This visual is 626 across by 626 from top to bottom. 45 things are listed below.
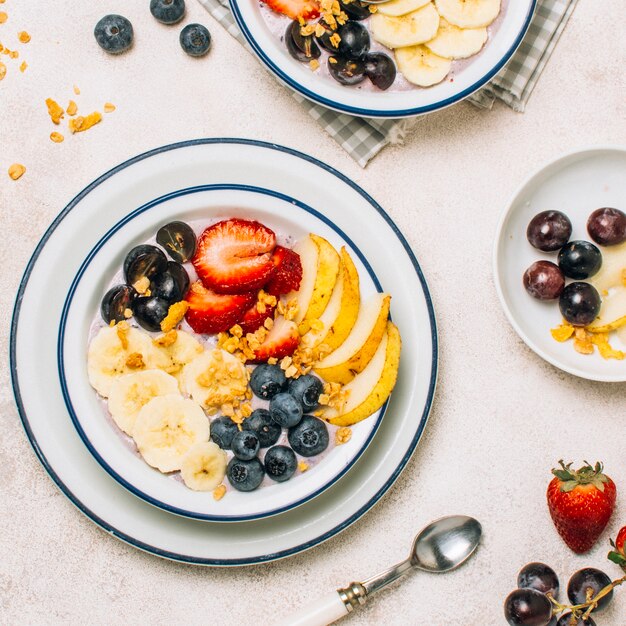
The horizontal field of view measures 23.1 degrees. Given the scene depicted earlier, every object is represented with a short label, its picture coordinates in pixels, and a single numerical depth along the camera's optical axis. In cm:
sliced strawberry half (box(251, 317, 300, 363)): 74
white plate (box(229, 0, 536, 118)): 76
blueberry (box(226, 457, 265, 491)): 74
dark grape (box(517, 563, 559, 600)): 77
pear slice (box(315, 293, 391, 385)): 73
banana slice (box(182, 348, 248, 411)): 75
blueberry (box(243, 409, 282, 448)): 75
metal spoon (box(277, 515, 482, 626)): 77
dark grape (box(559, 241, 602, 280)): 77
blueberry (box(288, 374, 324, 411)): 74
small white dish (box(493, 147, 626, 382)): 78
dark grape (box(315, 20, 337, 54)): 76
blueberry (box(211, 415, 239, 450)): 75
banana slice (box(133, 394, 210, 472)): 75
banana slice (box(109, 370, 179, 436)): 75
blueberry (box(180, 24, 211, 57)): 78
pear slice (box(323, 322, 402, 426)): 74
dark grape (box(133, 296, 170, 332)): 74
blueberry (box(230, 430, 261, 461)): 74
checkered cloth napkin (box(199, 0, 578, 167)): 78
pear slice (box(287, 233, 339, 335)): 74
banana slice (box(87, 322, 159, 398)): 75
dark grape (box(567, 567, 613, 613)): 77
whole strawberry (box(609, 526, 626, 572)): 75
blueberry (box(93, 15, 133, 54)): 78
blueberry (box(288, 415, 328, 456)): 74
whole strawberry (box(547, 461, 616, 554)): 76
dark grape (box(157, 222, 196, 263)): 75
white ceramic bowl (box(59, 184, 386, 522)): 74
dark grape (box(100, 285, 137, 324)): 75
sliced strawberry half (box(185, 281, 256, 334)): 75
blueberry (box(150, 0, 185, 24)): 78
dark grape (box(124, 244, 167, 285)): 74
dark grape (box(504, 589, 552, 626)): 76
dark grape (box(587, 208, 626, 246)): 77
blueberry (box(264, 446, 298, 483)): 74
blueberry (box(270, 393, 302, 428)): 74
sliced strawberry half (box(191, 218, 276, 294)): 75
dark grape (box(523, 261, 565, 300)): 77
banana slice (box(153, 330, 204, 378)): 75
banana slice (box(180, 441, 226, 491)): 75
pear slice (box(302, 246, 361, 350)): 74
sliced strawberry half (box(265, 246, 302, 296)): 75
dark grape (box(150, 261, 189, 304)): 74
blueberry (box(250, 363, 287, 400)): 74
